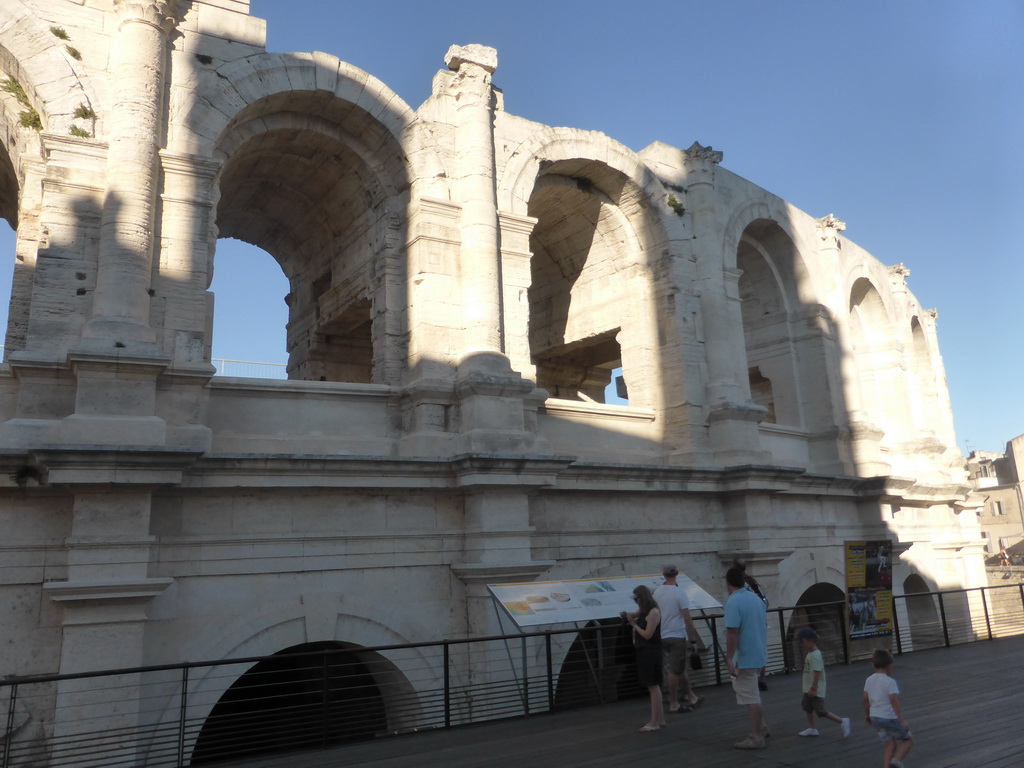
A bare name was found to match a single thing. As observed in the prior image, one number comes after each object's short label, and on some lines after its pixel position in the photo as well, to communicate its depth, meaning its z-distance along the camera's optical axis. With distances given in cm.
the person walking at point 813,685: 619
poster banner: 1145
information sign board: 740
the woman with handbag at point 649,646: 649
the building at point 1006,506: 4388
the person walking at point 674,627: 712
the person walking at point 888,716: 496
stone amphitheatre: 739
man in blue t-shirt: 563
